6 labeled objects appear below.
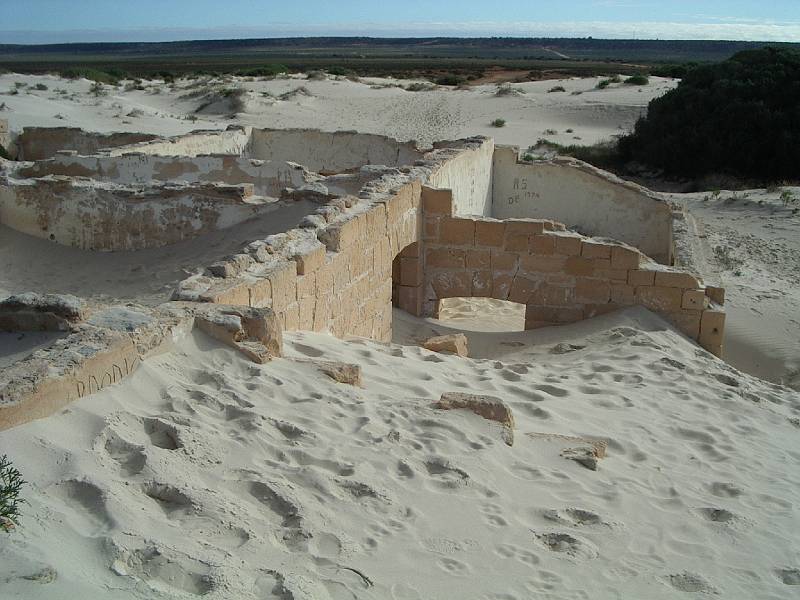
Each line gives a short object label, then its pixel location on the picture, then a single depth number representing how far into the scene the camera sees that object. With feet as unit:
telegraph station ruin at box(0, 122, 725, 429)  14.23
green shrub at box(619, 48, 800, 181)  70.33
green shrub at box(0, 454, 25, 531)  8.87
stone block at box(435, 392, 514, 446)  15.71
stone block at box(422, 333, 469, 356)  24.32
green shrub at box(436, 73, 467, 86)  164.18
